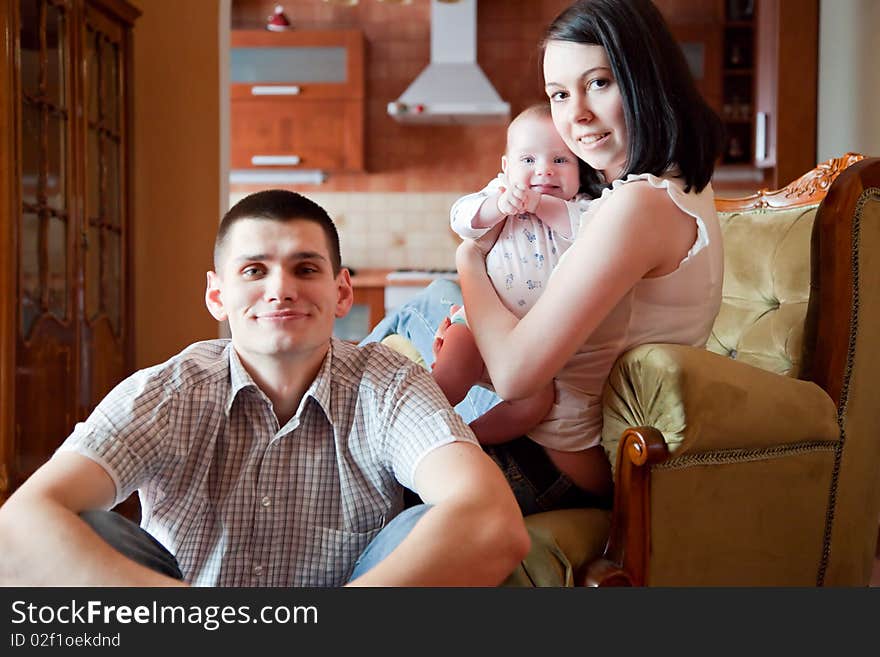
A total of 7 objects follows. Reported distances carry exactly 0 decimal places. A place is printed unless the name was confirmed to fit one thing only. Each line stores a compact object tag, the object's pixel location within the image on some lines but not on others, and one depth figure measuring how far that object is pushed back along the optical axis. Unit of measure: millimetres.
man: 1191
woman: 1340
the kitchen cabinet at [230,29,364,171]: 5840
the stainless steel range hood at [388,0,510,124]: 5746
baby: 1459
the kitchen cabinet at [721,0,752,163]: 5863
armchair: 1382
